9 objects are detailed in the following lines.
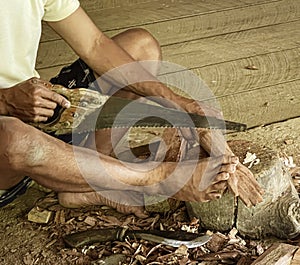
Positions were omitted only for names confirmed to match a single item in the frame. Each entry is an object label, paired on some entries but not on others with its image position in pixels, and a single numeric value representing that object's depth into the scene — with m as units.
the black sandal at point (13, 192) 2.31
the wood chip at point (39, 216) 2.45
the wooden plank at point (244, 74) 3.21
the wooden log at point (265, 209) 2.25
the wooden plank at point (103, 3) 4.04
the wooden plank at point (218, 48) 3.47
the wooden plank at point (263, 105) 3.00
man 2.10
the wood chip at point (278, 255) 2.02
